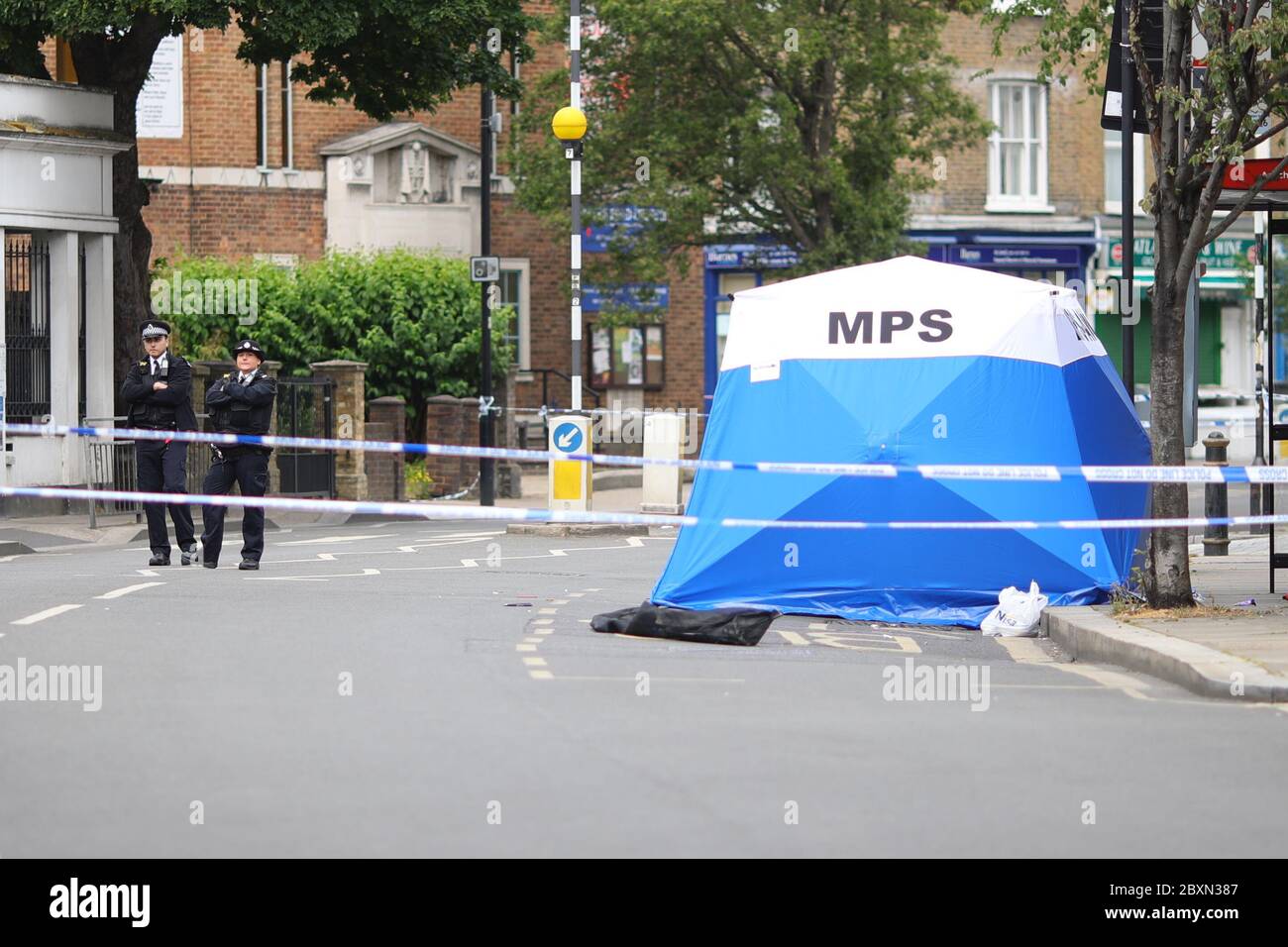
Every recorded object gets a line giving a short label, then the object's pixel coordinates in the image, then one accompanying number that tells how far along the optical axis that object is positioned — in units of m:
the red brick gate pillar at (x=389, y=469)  27.27
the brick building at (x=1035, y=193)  39.22
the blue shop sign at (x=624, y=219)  31.61
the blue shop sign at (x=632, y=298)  31.70
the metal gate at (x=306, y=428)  25.62
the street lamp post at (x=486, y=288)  27.06
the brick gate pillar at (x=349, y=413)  26.78
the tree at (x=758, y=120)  29.91
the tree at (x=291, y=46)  22.67
